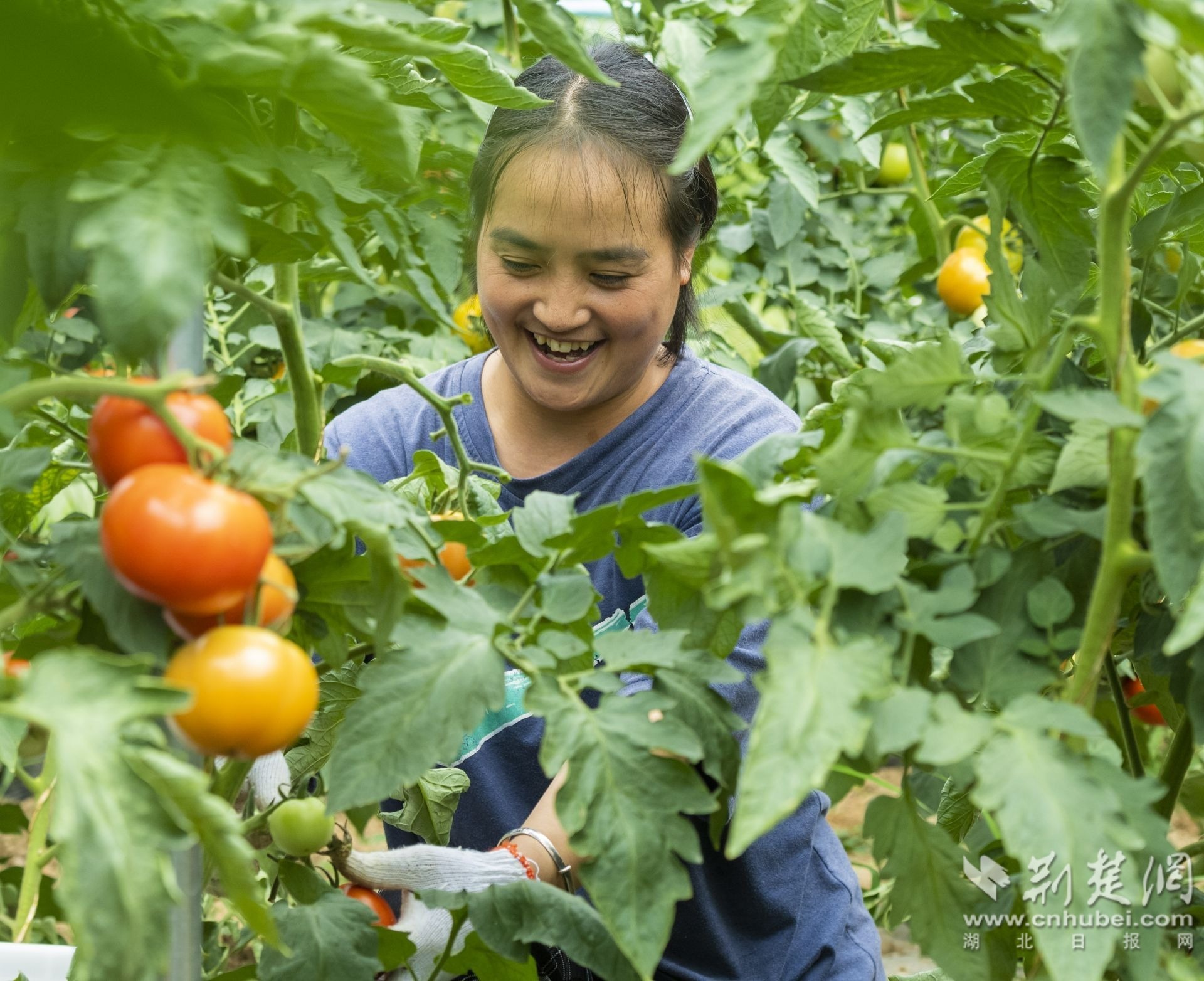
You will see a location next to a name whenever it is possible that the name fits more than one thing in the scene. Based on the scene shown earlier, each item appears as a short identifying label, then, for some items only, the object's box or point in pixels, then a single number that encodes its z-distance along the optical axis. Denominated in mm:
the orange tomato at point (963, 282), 2465
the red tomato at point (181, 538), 1455
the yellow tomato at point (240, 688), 1491
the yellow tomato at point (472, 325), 2534
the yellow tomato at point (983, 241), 2559
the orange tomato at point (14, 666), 1517
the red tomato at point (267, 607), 1525
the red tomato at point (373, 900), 1865
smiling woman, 2037
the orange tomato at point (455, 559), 1694
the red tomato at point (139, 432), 1526
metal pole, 1593
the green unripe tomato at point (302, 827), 1734
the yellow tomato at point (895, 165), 3011
